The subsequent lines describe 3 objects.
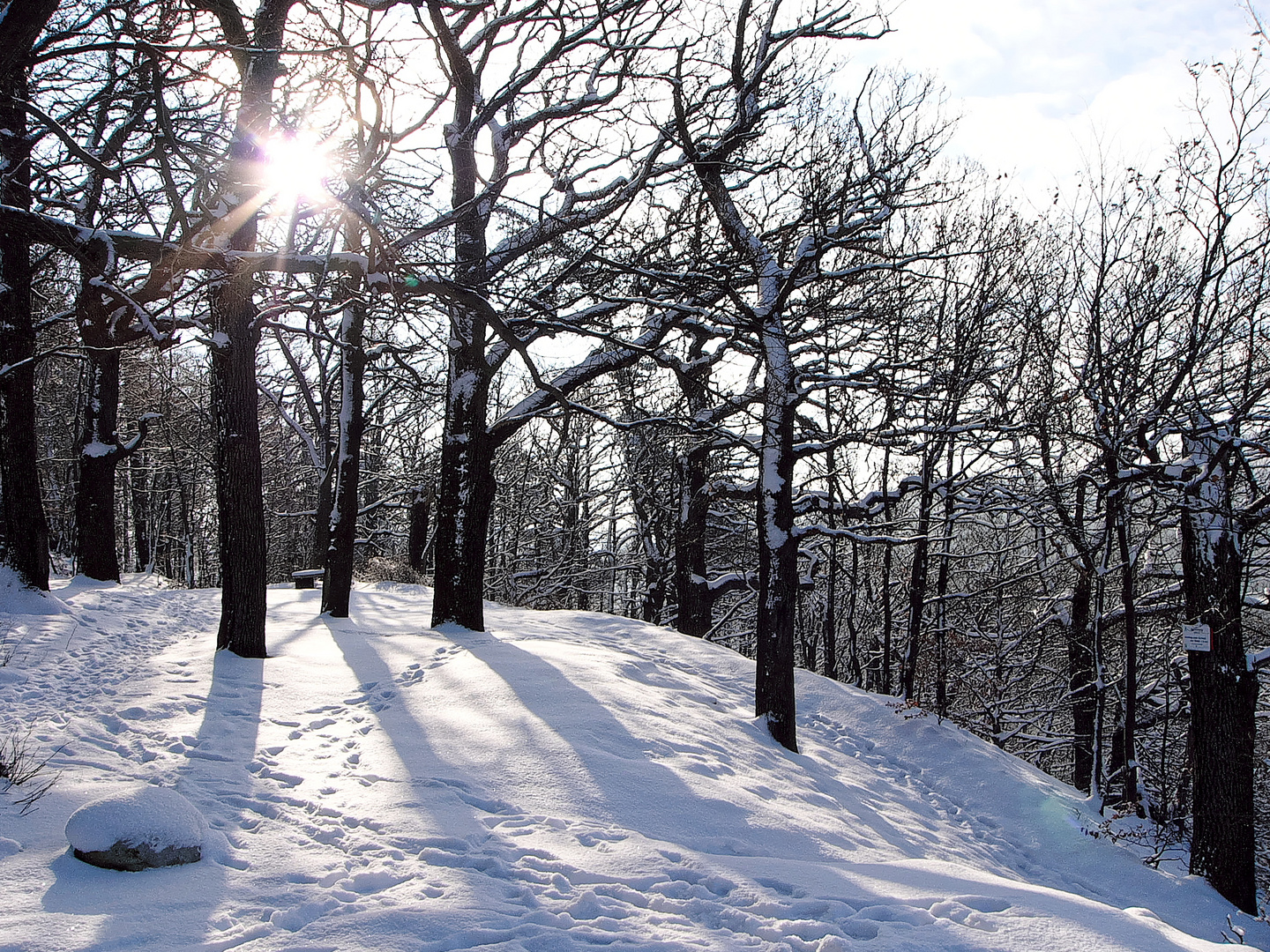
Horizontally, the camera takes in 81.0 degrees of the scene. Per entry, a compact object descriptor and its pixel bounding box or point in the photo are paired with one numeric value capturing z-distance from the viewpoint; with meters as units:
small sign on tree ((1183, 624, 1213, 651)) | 8.71
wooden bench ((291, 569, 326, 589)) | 17.62
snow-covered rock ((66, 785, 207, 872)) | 3.62
